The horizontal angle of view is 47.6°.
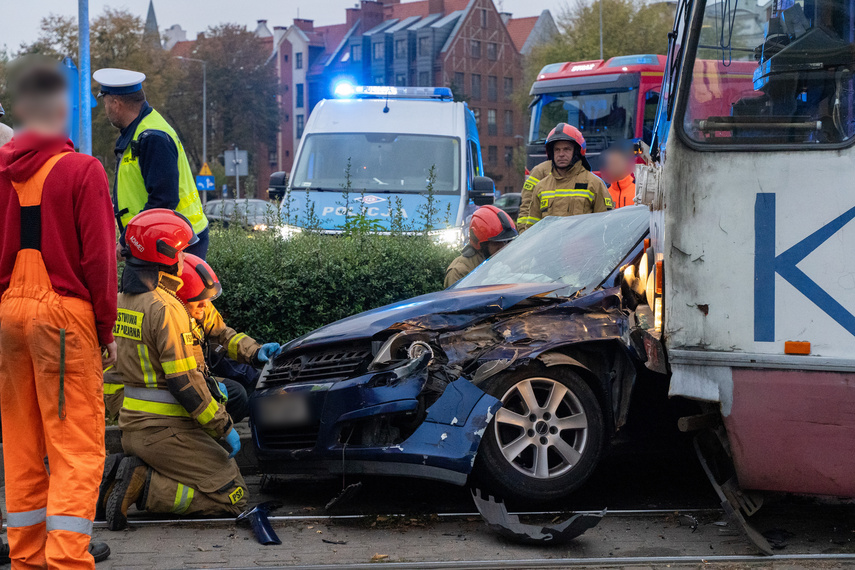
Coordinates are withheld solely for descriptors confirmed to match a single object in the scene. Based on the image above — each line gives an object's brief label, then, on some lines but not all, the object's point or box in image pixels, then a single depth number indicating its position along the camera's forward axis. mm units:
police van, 9758
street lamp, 52531
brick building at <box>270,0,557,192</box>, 71188
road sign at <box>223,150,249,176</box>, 26402
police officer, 5805
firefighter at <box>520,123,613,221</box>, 8094
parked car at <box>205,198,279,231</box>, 8422
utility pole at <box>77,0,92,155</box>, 11750
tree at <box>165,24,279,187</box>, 58438
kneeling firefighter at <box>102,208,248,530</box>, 4793
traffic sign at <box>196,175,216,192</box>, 33844
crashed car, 4633
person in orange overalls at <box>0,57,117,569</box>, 3639
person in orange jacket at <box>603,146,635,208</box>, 9148
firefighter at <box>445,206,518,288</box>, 7164
